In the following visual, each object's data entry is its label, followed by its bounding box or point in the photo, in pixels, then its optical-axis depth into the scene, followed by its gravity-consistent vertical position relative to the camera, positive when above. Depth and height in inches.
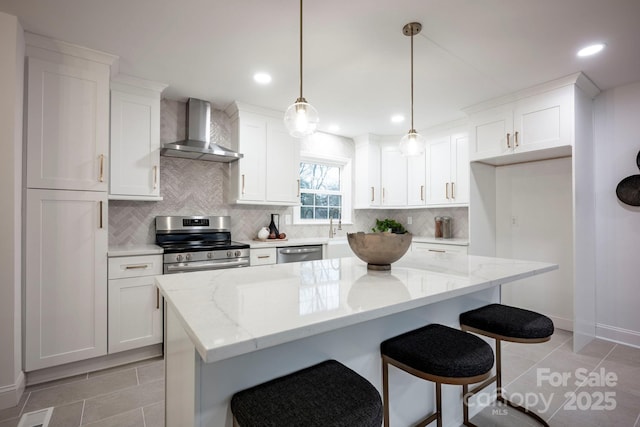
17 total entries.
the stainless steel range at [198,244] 110.4 -11.5
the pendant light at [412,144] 90.1 +20.7
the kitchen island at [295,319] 32.9 -11.5
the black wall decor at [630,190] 113.9 +9.3
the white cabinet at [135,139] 110.2 +28.1
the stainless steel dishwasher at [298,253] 135.1 -17.4
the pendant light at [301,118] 69.8 +22.2
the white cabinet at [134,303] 99.8 -29.4
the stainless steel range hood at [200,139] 124.5 +32.4
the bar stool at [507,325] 60.3 -22.4
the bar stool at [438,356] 45.2 -21.7
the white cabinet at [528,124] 112.4 +36.4
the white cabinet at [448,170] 155.4 +23.7
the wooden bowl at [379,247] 59.4 -6.3
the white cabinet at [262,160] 138.3 +26.2
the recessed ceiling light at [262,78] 111.3 +50.4
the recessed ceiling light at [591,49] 91.4 +50.1
